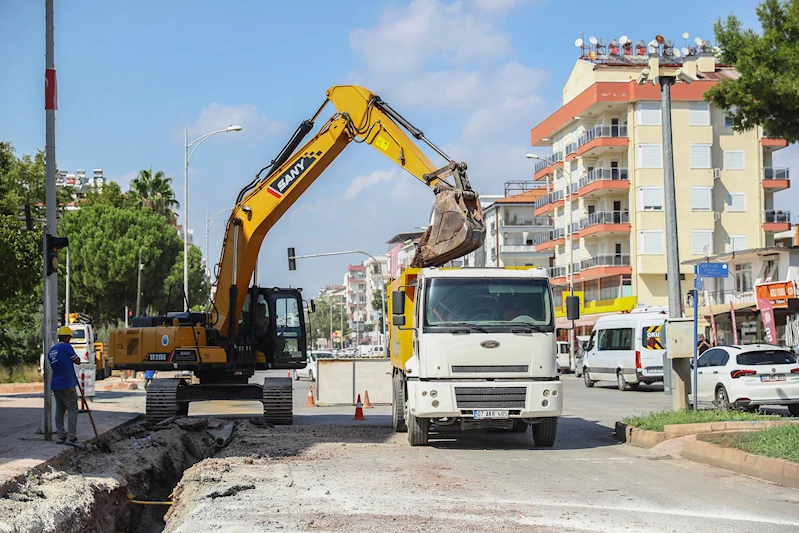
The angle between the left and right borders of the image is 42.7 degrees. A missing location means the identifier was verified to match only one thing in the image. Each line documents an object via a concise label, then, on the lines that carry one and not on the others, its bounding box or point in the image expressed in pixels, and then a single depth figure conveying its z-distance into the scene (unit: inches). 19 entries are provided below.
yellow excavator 740.0
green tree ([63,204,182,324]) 2522.1
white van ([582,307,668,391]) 1255.5
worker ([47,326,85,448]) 581.0
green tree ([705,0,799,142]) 924.6
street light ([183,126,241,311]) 1755.9
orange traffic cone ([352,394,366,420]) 853.2
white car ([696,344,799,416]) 802.8
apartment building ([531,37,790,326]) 2605.8
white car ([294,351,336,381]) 1766.1
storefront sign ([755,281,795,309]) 1643.7
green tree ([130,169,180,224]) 2992.1
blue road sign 709.3
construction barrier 1081.4
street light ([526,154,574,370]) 2271.7
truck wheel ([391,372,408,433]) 695.1
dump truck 585.9
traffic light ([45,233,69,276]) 602.9
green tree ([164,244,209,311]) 2583.7
